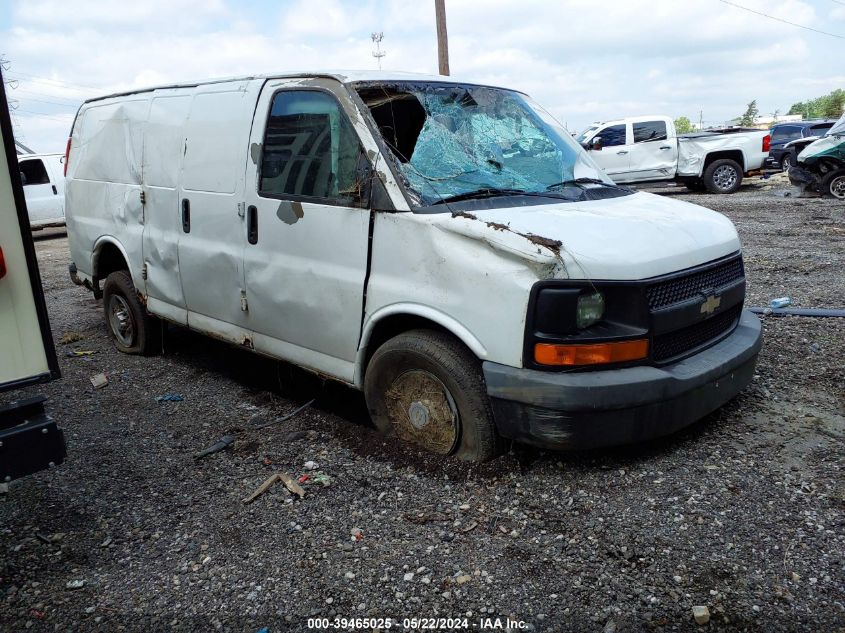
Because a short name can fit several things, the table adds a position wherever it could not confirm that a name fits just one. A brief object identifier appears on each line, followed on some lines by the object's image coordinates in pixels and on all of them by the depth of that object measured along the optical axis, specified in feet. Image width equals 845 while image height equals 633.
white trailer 8.01
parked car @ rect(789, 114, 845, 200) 44.60
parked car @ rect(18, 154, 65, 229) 51.44
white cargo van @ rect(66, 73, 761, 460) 9.88
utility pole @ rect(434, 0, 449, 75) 60.80
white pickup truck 55.88
